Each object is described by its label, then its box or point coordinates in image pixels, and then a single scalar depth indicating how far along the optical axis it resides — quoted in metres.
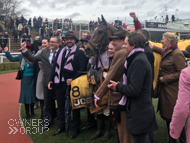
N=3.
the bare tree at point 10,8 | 32.25
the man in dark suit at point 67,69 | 4.00
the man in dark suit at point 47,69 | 4.53
